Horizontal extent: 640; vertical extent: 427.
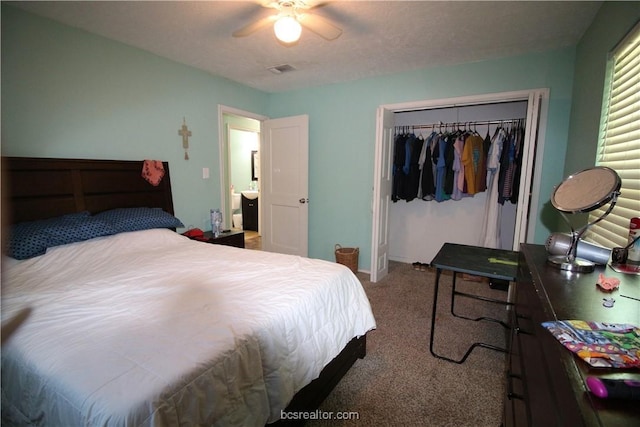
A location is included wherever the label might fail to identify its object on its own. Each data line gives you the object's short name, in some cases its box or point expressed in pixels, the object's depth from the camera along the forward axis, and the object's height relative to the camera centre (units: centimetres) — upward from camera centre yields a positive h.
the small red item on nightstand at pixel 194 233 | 306 -60
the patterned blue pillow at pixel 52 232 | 189 -40
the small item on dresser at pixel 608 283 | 106 -35
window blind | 150 +23
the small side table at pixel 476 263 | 182 -53
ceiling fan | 186 +93
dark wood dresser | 56 -40
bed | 97 -60
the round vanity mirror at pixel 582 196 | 122 -7
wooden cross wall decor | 317 +37
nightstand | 319 -68
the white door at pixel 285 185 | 392 -15
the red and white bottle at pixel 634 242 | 126 -26
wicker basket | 370 -97
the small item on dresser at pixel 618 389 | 56 -37
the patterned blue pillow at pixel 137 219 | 238 -38
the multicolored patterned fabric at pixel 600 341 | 66 -37
